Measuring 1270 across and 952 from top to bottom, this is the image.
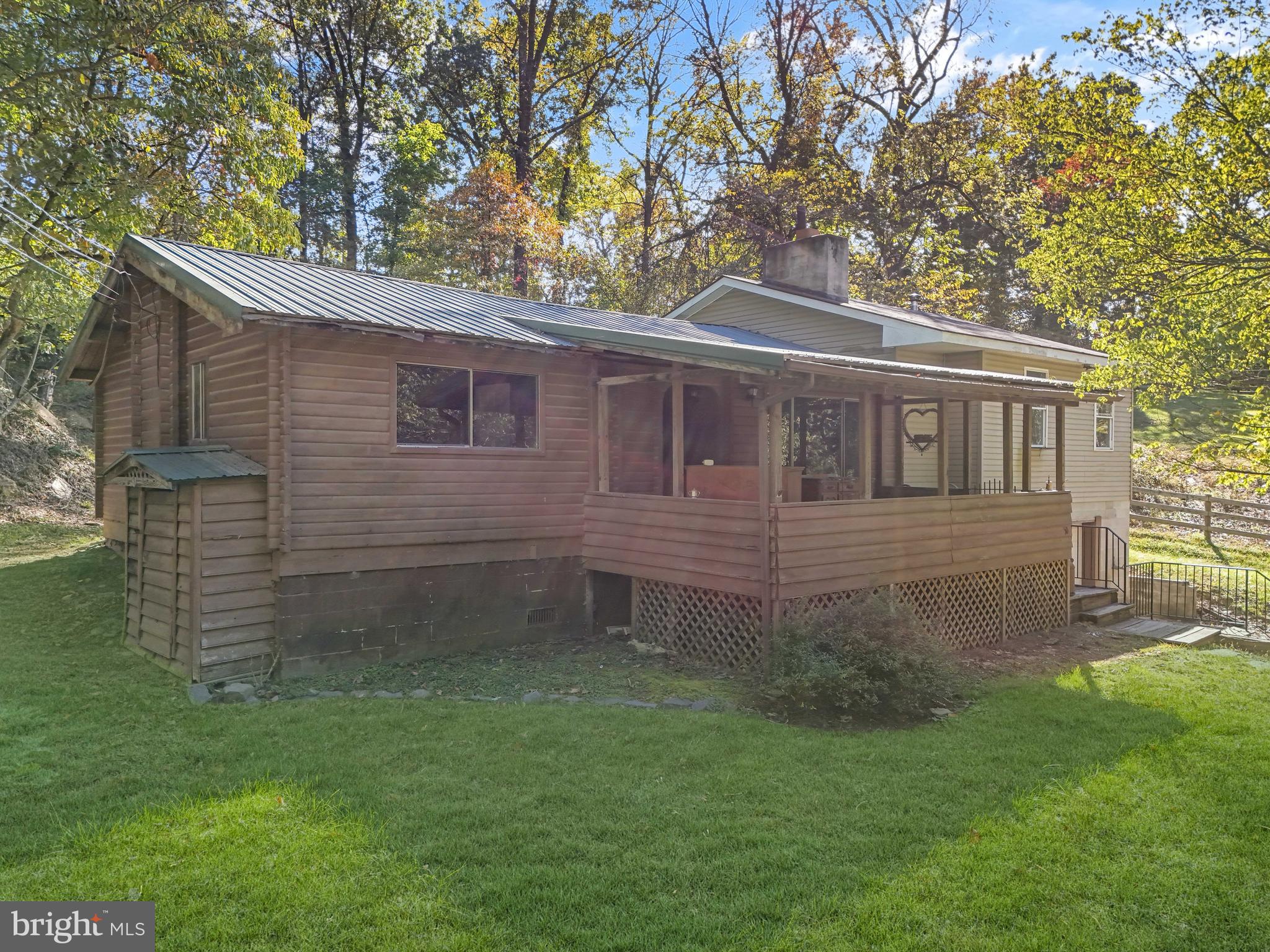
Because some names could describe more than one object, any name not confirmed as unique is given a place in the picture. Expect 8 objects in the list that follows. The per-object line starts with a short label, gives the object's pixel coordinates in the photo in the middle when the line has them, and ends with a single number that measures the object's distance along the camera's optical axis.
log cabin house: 8.31
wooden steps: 12.66
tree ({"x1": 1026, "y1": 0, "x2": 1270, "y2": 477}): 8.02
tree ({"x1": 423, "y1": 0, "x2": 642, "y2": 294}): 27.84
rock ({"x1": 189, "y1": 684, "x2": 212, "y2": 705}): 7.46
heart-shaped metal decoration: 14.23
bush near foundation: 7.28
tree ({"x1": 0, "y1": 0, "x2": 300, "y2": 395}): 13.67
